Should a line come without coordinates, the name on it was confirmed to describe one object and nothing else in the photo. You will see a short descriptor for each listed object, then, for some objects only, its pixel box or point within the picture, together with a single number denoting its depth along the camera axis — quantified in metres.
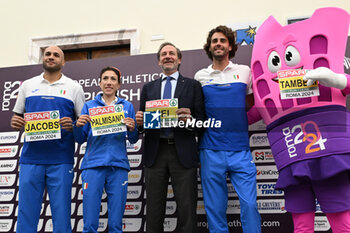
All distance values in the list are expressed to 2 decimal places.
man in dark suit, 2.36
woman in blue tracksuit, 2.43
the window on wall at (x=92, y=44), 5.14
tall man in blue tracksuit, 2.33
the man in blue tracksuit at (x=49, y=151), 2.50
